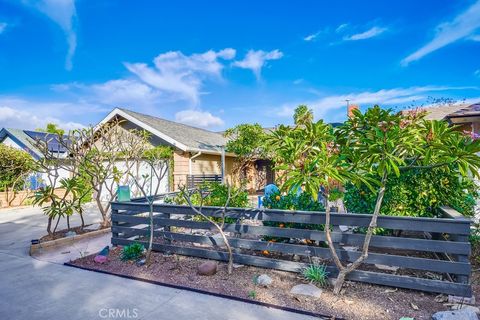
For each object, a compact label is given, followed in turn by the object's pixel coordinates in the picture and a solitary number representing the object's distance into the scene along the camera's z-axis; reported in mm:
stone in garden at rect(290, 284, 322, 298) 3254
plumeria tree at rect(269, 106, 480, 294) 2785
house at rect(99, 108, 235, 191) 11852
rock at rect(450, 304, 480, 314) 2776
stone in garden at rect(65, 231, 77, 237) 6270
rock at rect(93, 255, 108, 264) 4543
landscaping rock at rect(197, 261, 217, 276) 3879
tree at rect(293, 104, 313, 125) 16500
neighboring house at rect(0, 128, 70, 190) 14891
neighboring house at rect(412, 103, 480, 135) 6652
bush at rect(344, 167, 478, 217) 3967
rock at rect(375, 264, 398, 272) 3796
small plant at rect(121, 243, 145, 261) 4559
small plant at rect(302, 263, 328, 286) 3478
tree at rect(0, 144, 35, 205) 12289
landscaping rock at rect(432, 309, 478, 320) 2523
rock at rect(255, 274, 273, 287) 3537
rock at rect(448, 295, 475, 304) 2933
